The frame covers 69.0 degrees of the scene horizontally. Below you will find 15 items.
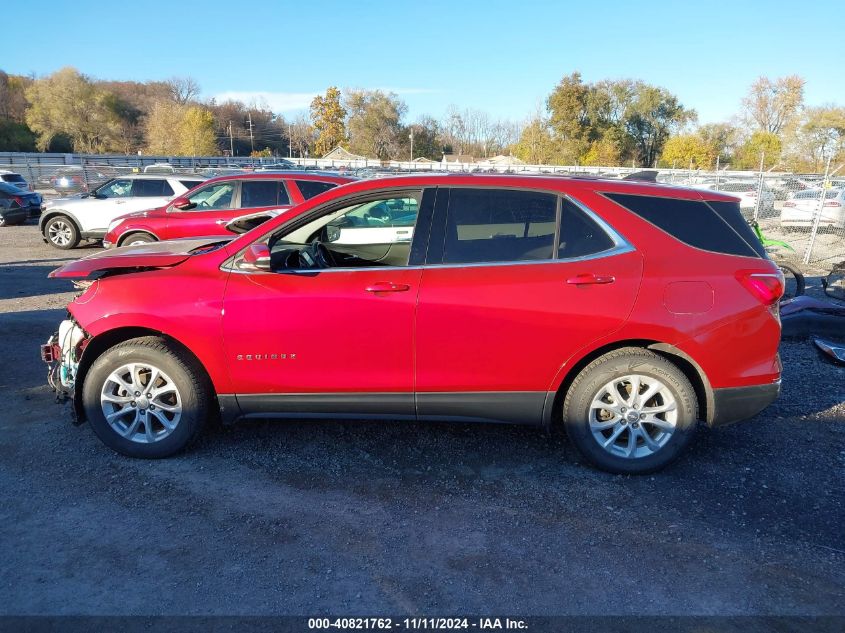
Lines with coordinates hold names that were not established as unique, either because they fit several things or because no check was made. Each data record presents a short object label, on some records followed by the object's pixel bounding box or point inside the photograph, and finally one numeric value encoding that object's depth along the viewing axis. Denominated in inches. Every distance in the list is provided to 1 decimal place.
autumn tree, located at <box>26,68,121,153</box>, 2901.1
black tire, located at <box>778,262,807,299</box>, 350.9
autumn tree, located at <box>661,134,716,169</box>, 2411.4
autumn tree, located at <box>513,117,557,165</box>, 2527.1
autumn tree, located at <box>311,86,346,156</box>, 3543.3
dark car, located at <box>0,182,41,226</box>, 716.0
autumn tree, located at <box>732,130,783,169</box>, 2188.0
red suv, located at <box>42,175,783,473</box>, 147.1
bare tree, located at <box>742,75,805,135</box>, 2534.4
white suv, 536.7
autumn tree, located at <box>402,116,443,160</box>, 3420.3
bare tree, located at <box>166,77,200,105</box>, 4168.3
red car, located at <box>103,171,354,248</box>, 379.2
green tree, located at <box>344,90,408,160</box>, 3366.1
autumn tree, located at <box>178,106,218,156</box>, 2800.2
